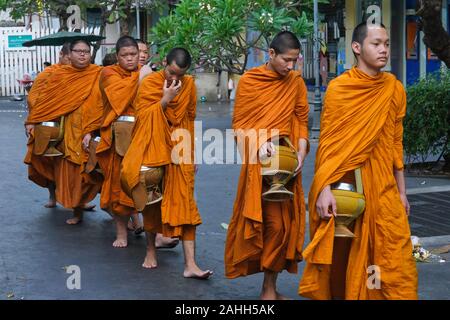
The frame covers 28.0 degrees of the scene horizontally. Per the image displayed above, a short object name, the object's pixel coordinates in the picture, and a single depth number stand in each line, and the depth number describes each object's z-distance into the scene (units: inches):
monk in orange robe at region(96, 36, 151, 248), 317.7
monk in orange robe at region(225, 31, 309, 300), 235.5
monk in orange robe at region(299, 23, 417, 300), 205.8
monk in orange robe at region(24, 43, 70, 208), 386.6
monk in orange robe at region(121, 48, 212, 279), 271.6
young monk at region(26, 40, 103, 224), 364.2
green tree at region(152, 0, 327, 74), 611.5
